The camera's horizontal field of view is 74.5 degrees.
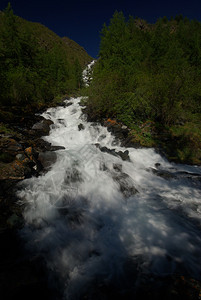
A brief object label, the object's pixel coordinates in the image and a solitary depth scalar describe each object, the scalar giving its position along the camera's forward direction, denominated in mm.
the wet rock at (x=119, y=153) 7222
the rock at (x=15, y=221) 3350
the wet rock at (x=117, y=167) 6101
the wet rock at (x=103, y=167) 6003
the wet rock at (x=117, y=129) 9453
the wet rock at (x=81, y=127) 11269
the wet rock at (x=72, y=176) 5177
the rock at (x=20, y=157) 5130
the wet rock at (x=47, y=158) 5770
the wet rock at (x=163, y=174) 5969
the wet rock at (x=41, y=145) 7271
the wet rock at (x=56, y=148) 7656
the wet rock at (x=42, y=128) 9879
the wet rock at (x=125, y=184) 5108
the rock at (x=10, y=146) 5336
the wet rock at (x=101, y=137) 10088
